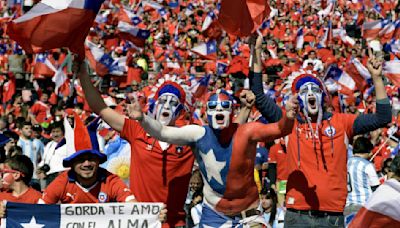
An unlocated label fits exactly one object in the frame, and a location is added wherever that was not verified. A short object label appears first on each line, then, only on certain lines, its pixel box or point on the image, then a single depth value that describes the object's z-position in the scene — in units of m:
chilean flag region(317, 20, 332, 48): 26.77
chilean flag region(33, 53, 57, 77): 22.66
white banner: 8.71
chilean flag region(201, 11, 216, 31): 24.84
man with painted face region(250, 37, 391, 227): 8.94
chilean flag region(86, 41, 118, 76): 21.50
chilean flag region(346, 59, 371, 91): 16.47
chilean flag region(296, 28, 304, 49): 27.41
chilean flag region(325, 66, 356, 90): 16.45
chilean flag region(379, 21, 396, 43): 23.70
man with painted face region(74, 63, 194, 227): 9.23
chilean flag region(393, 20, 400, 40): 22.40
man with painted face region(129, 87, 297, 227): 8.62
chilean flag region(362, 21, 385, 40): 25.26
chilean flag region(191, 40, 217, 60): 23.20
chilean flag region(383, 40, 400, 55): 19.44
